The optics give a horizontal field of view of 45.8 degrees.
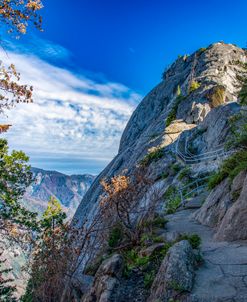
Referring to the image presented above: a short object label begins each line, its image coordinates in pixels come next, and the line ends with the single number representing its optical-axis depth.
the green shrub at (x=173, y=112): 44.58
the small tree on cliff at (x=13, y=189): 25.97
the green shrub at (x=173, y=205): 19.24
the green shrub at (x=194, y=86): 47.05
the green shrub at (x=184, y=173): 23.67
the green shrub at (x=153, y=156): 30.95
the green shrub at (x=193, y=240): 8.49
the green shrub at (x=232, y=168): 11.76
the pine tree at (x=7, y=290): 27.30
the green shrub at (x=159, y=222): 13.02
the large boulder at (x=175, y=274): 6.06
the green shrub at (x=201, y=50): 66.53
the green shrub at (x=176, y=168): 26.23
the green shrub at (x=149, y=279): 7.83
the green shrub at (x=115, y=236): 13.17
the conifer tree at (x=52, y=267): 11.45
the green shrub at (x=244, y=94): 13.05
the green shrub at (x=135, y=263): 8.59
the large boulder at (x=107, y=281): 7.92
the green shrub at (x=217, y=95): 41.50
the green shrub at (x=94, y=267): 12.05
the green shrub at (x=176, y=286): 6.01
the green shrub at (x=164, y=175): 26.59
